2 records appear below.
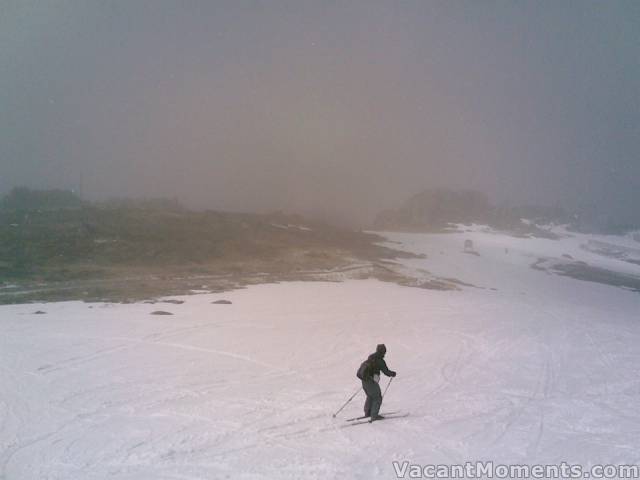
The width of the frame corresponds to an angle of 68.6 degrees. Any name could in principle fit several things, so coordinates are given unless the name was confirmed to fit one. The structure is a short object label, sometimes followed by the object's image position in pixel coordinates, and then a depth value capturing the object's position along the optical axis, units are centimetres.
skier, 1196
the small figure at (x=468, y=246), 8075
